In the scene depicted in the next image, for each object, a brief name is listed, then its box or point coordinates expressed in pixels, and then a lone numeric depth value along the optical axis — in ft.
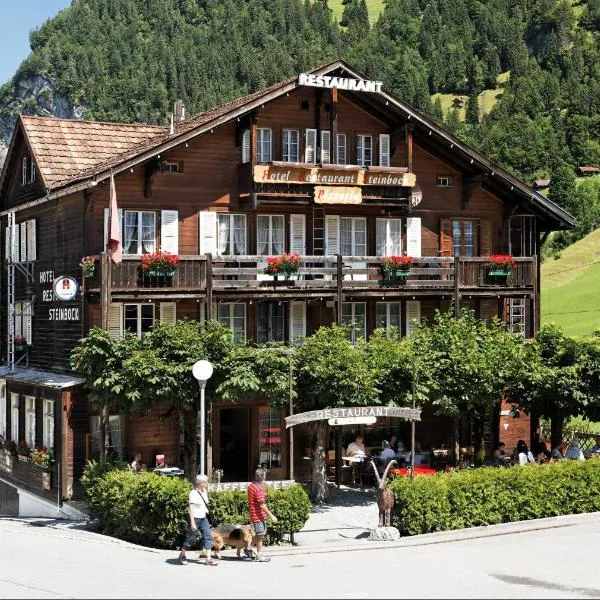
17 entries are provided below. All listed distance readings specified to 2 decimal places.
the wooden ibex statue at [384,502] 83.05
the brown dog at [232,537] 72.84
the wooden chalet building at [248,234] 106.01
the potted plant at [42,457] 107.04
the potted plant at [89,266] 101.50
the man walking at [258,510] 72.13
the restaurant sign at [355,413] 91.04
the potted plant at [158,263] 100.83
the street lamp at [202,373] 88.53
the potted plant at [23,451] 112.88
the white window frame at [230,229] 112.47
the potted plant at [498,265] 117.08
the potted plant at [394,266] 111.96
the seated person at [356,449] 108.96
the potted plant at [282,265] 106.11
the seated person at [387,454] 106.42
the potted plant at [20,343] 123.75
